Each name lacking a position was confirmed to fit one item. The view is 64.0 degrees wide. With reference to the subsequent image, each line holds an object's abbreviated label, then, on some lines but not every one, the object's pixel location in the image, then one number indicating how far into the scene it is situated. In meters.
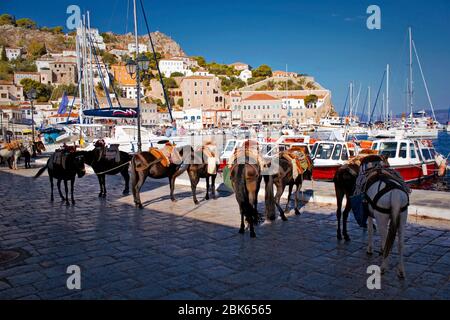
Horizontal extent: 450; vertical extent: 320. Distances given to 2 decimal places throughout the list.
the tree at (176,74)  149.12
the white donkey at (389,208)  4.52
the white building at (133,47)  172.41
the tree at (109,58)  145.82
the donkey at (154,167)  9.64
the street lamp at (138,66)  13.61
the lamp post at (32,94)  21.53
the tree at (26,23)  174.57
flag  43.33
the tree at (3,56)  136.38
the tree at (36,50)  146.88
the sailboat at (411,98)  30.98
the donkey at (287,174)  8.01
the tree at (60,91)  114.40
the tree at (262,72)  167.12
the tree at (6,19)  166.85
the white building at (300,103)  119.93
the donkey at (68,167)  9.98
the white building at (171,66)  154.38
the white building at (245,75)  163.25
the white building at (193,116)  103.94
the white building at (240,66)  173.75
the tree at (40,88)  113.75
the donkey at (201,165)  9.95
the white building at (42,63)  130.95
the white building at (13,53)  141.25
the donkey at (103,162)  10.75
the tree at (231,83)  150.25
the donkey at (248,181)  6.64
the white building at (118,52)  162.62
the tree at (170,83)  138.50
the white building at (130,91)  127.06
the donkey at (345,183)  6.39
